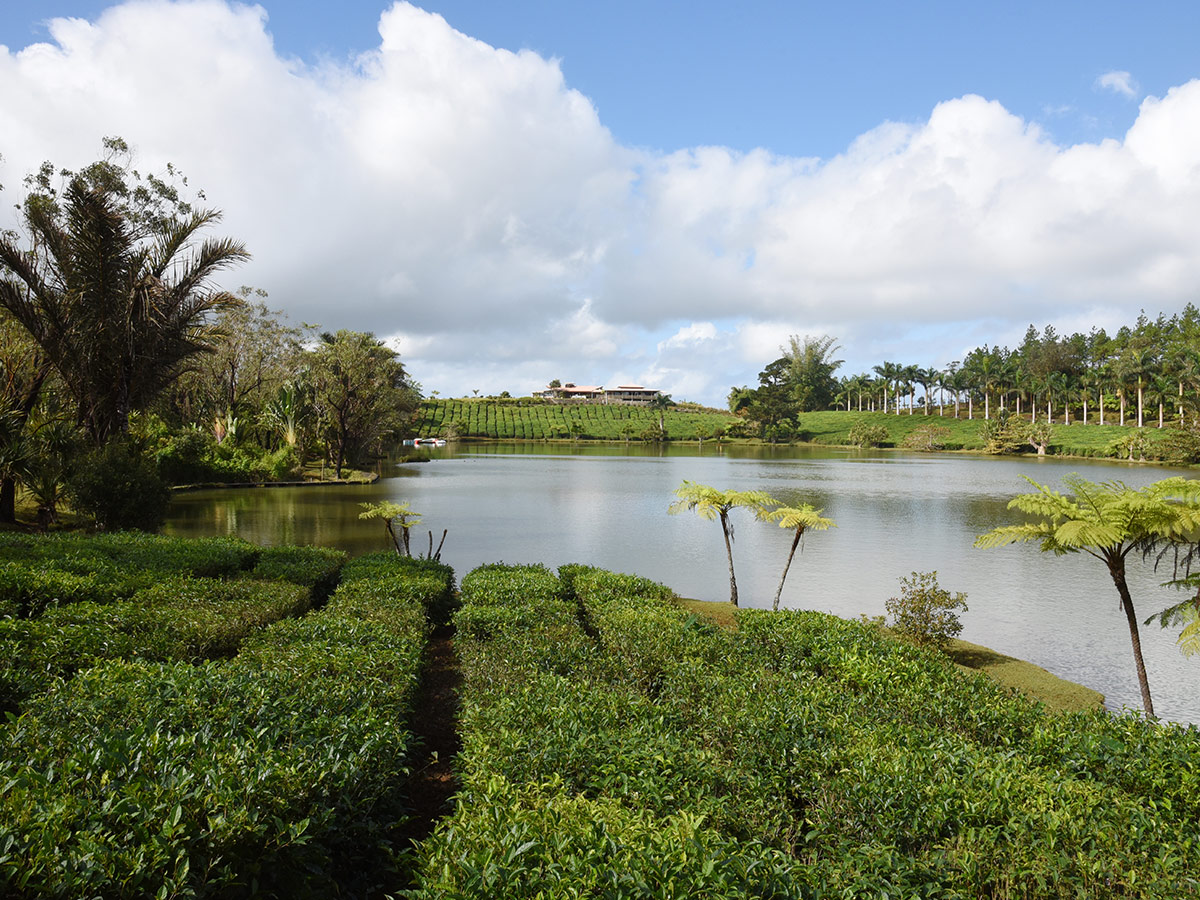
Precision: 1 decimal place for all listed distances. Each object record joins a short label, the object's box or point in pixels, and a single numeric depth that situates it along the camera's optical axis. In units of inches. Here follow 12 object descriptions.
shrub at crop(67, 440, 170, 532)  677.3
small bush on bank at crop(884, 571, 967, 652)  459.8
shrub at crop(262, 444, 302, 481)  1567.4
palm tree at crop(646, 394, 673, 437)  5378.9
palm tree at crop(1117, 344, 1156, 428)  3169.3
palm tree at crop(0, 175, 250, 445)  663.8
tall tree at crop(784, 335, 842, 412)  5511.8
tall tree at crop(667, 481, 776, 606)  575.5
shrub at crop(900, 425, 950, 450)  3836.1
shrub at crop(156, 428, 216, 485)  1376.7
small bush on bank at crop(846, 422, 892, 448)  4114.2
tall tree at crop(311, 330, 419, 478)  1723.7
